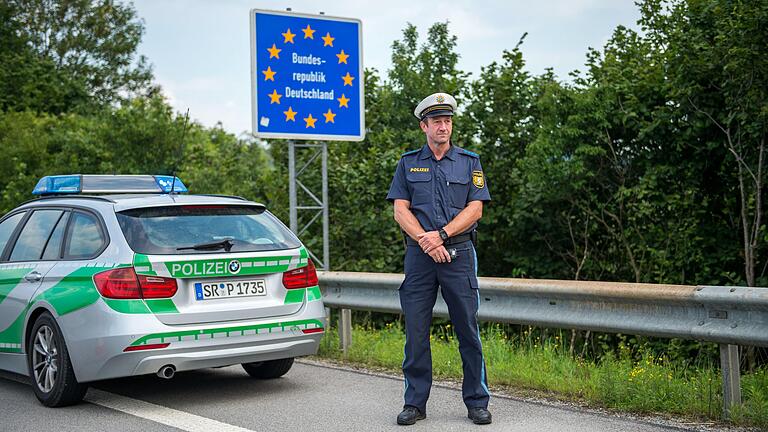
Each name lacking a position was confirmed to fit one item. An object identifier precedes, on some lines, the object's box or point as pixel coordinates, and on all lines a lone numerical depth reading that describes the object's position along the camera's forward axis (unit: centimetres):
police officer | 562
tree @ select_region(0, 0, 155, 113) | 4619
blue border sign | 1051
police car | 605
